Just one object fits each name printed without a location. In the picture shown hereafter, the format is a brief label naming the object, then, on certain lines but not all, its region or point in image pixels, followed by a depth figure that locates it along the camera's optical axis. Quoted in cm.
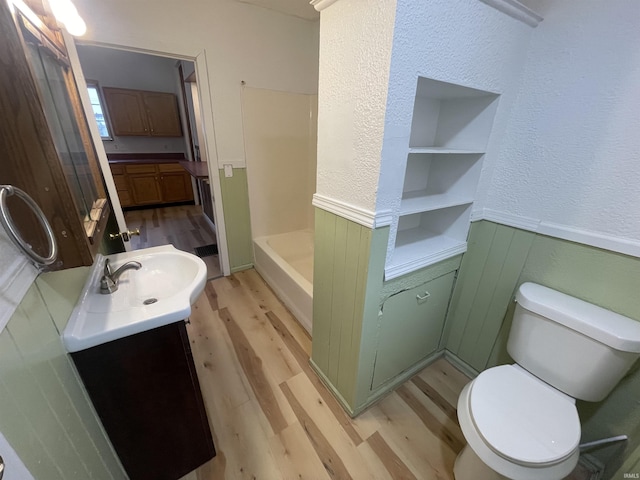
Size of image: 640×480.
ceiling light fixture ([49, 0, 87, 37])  121
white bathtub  198
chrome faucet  100
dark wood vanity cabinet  84
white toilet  89
